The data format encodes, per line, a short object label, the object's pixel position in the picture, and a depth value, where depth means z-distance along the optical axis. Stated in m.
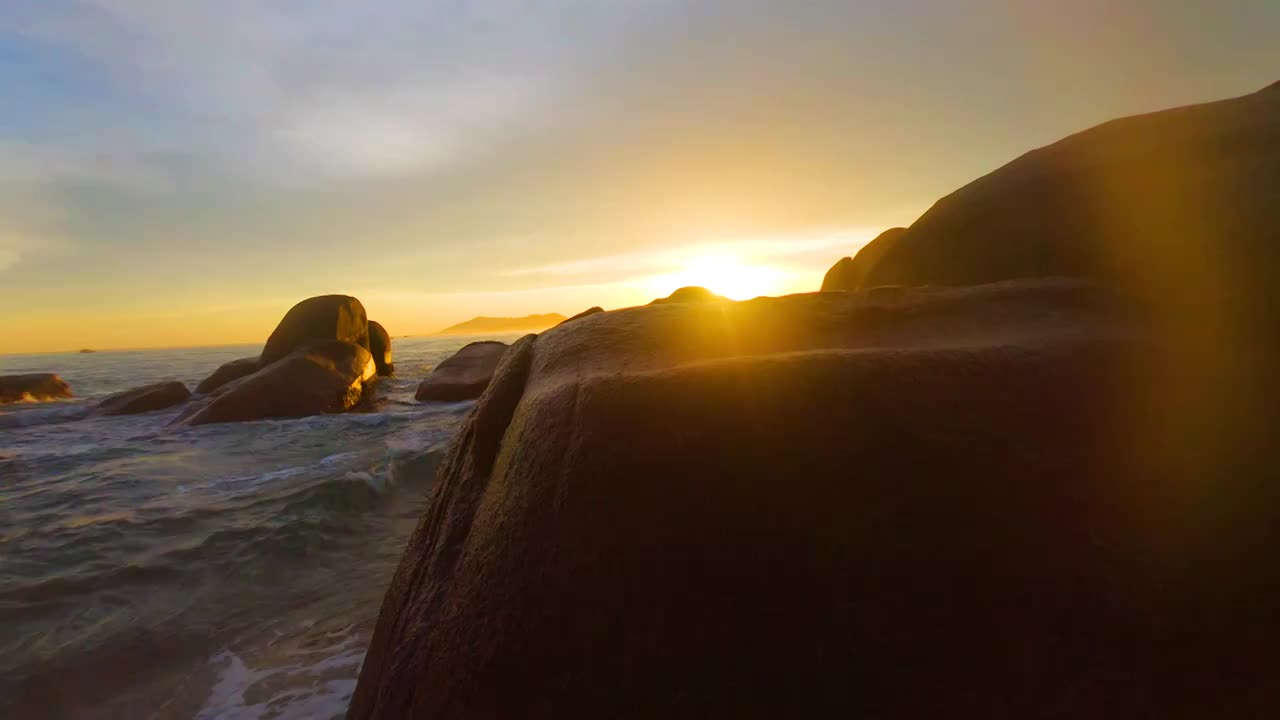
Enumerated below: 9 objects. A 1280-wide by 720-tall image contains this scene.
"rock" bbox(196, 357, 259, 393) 14.03
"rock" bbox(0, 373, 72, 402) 14.51
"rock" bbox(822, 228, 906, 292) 4.46
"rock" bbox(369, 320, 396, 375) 17.70
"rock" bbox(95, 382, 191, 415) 11.93
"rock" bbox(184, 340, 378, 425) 10.23
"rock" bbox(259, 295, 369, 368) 13.66
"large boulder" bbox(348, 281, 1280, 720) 1.29
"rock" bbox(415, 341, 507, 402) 12.48
